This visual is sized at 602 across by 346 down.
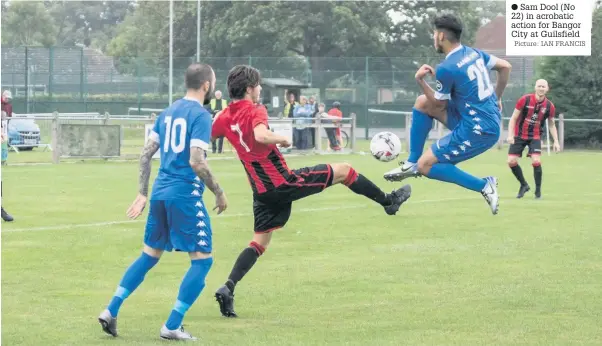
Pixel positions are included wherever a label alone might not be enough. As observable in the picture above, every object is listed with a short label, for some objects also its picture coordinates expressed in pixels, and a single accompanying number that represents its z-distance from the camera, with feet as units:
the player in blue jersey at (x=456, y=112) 34.63
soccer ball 37.99
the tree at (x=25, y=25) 313.12
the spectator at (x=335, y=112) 129.49
